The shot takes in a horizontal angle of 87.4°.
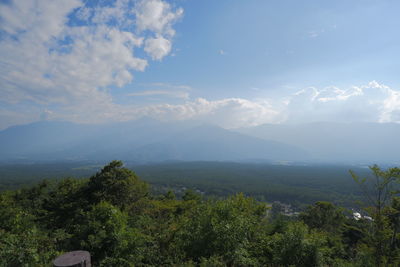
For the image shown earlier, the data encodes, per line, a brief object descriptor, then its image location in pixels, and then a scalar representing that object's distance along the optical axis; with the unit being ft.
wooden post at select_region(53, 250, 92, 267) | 11.78
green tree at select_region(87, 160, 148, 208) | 53.93
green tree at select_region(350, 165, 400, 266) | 18.79
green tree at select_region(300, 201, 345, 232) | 74.38
